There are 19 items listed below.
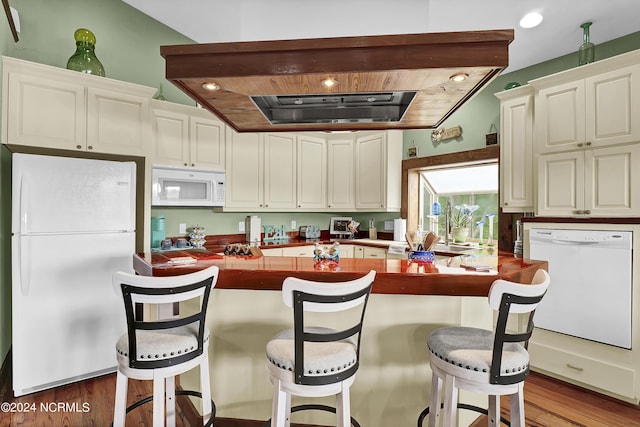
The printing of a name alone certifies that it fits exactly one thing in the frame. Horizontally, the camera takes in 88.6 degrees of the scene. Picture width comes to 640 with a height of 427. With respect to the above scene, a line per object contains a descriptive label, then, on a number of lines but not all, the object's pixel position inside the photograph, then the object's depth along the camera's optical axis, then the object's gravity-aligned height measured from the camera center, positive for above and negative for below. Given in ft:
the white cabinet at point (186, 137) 10.96 +2.76
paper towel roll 14.57 -0.58
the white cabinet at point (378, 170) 14.67 +2.09
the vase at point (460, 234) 12.82 -0.69
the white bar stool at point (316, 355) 4.40 -1.98
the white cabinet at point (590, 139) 8.03 +2.06
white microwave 10.70 +0.98
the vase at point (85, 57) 9.10 +4.44
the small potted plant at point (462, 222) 12.84 -0.23
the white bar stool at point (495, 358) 4.51 -2.03
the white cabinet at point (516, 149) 10.08 +2.14
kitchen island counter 5.71 -2.04
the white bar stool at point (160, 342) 4.78 -1.99
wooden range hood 5.12 +2.43
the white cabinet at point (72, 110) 7.97 +2.76
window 12.77 +1.03
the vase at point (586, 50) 8.99 +4.63
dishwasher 7.98 -1.70
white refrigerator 7.85 -1.24
